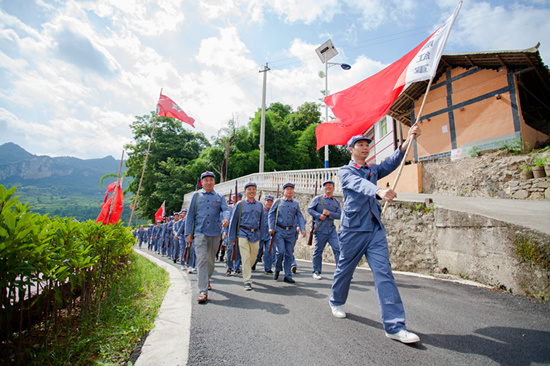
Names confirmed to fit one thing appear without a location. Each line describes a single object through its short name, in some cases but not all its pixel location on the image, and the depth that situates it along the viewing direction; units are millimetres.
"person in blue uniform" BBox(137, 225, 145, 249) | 28194
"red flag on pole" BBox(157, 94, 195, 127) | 11242
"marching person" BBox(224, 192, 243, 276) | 7450
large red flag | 4418
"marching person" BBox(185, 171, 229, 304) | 5054
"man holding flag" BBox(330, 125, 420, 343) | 2854
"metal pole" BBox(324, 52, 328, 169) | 17297
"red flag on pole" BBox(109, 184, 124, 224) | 7684
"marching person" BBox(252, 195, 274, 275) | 7484
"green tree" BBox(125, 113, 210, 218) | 32562
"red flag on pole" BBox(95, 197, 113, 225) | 7946
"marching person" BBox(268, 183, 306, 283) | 6281
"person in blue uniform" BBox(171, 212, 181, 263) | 12258
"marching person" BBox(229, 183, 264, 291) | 5883
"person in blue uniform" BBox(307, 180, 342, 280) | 6434
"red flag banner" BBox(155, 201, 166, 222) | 19844
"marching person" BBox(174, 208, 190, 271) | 9955
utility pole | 18230
